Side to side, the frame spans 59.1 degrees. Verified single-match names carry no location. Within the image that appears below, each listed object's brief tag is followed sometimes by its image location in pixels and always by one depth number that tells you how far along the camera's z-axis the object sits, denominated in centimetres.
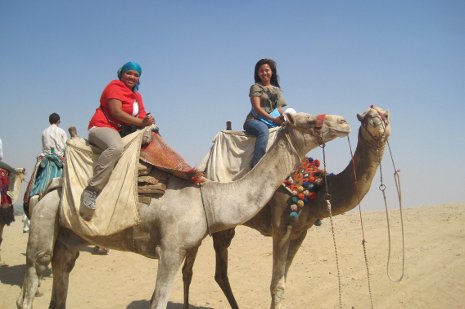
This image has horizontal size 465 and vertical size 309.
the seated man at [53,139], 801
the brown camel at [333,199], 536
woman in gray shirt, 577
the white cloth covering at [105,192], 409
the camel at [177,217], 407
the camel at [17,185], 764
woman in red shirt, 420
